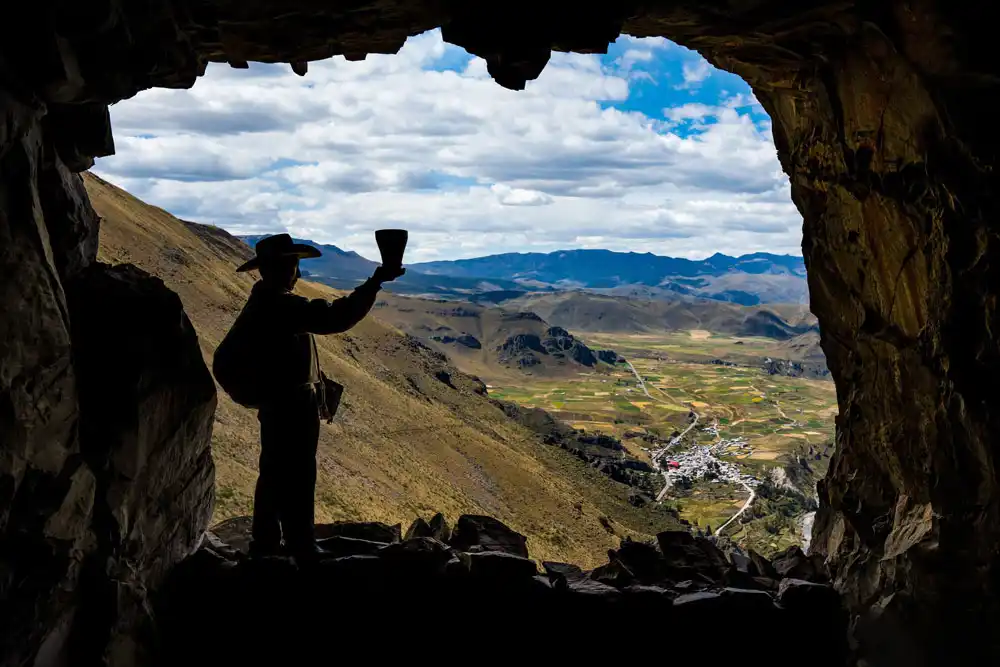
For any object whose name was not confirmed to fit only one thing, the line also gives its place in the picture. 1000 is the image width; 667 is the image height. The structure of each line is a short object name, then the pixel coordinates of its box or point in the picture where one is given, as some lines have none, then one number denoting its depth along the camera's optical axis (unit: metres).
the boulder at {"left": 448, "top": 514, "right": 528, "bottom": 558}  10.36
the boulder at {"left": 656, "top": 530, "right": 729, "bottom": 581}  10.15
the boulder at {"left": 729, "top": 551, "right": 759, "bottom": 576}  10.26
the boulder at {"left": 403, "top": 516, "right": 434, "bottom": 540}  10.84
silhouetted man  8.18
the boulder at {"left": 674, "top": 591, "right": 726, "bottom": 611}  8.79
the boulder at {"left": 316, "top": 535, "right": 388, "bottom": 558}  9.16
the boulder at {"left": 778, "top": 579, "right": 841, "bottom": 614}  8.95
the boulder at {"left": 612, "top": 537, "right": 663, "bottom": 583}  10.11
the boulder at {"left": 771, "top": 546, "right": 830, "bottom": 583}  9.68
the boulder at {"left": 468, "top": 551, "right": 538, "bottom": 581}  8.85
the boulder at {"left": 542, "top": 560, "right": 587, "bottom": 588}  9.06
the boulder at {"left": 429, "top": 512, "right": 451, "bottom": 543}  10.76
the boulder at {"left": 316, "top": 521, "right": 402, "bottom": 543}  10.11
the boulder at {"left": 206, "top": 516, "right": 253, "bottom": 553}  9.72
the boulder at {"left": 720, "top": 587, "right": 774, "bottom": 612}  8.86
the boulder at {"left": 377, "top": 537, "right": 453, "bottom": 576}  8.77
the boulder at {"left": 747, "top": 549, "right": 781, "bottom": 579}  10.11
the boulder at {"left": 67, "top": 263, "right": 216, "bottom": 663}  7.26
